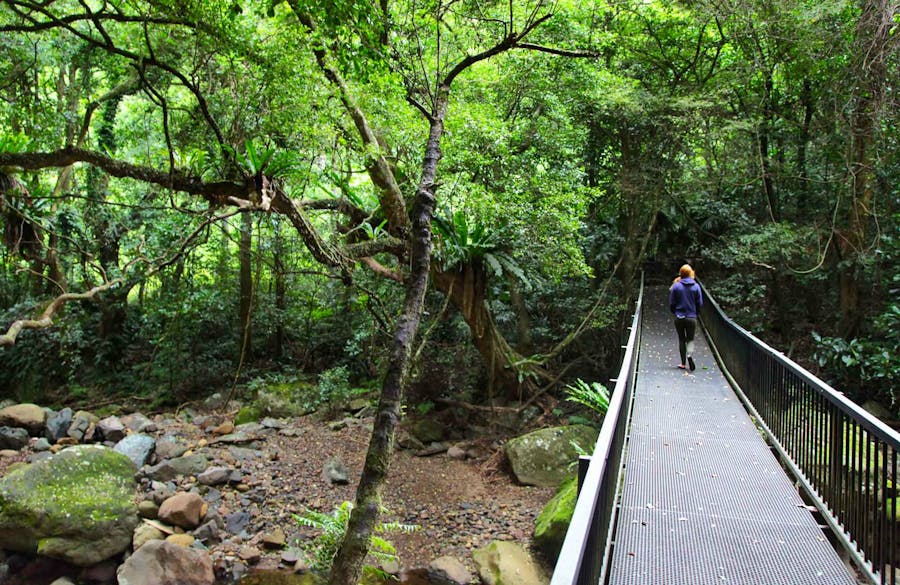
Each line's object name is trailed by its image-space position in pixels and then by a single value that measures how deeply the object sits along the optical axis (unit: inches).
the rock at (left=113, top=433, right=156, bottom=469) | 344.5
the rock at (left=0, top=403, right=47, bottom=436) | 387.5
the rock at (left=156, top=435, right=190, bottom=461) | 360.1
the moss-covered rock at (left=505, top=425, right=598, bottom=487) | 357.4
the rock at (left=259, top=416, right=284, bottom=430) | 436.8
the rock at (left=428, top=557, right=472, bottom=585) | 262.1
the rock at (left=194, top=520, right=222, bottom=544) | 281.7
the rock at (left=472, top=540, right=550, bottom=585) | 256.8
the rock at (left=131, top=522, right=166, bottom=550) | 264.9
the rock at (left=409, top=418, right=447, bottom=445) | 440.5
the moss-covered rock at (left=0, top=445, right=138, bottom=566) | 249.1
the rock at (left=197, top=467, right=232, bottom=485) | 332.5
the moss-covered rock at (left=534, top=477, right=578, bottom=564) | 263.1
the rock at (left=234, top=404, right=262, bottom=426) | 450.0
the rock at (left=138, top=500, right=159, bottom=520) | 290.7
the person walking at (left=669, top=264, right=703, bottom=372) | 309.4
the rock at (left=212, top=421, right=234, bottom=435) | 416.3
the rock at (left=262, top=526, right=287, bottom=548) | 284.8
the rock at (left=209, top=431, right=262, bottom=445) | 395.5
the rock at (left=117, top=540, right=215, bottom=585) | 238.2
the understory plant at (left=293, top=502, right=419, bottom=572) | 217.2
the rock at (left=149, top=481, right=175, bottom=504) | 302.2
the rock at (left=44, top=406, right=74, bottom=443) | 384.2
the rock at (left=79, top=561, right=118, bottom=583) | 250.1
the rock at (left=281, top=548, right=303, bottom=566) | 273.8
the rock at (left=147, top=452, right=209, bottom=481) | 332.5
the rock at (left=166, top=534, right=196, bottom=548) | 270.5
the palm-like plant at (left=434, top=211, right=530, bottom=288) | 367.9
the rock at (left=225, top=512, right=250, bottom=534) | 296.3
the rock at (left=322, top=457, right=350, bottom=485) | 356.8
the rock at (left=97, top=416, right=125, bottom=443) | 382.6
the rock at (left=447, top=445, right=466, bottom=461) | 412.9
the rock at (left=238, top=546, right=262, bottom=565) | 272.4
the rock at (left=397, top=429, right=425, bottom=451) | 425.4
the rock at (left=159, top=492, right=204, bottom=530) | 286.4
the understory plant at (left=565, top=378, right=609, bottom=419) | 340.6
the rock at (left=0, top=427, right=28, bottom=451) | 362.3
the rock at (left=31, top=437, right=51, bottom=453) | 363.3
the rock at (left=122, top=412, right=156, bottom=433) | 409.6
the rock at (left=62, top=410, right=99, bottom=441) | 389.4
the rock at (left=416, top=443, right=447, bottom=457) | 417.4
